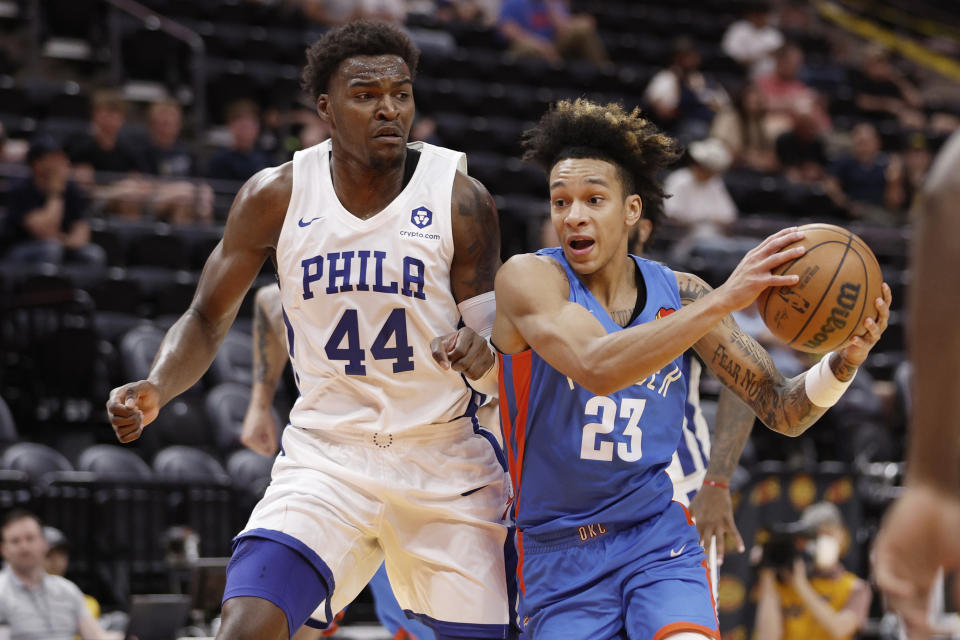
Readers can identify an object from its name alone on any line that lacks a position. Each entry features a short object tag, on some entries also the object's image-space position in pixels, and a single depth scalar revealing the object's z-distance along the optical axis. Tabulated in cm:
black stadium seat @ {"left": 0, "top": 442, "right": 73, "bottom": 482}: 1461
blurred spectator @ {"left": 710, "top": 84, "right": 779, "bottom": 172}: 2634
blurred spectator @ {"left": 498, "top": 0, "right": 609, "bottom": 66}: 2814
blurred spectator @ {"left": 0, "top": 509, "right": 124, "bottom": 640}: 1298
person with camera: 1434
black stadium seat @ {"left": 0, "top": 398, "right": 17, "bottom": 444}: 1500
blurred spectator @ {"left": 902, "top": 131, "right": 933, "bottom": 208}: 2655
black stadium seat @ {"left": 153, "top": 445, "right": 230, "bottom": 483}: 1529
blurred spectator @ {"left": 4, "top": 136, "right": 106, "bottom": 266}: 1741
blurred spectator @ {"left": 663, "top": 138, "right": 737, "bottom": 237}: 2195
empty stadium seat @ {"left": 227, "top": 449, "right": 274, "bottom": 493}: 1526
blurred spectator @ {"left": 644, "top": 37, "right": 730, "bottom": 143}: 2584
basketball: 650
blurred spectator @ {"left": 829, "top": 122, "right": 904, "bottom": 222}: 2655
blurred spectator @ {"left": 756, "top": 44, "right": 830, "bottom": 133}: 2805
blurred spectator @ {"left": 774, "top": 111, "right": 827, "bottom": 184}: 2683
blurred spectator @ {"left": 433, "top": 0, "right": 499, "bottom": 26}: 2870
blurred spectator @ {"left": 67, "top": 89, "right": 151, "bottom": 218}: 1911
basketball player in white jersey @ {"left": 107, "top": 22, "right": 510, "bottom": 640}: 753
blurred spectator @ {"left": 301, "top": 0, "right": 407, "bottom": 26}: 2472
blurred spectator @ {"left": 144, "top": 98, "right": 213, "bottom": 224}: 1930
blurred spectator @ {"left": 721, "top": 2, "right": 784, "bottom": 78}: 3091
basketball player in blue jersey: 667
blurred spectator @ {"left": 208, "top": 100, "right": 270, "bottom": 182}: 2033
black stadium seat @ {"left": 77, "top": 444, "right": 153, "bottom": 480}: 1495
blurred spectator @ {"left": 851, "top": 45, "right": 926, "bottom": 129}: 3094
